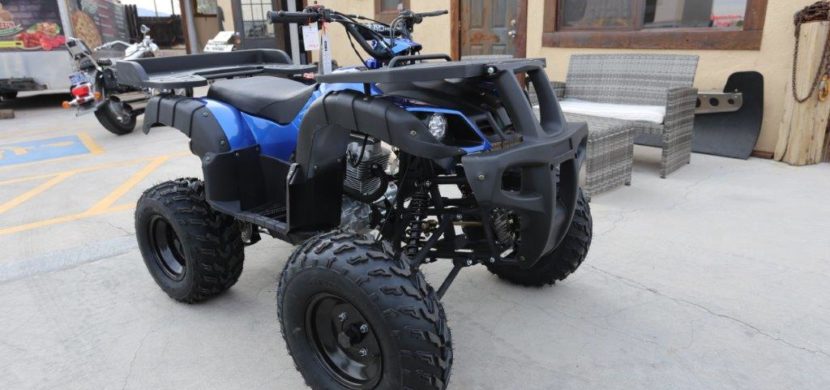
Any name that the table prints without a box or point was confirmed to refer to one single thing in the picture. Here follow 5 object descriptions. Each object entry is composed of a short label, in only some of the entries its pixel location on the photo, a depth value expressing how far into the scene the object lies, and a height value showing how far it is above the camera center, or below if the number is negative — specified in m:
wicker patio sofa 4.75 -0.58
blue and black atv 1.73 -0.64
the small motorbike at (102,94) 7.54 -0.70
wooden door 7.40 +0.10
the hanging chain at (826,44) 4.73 -0.13
